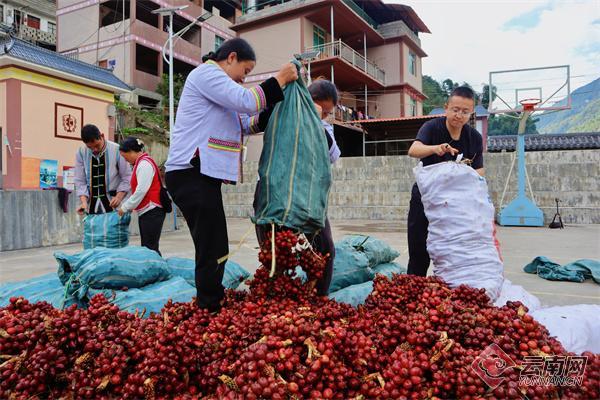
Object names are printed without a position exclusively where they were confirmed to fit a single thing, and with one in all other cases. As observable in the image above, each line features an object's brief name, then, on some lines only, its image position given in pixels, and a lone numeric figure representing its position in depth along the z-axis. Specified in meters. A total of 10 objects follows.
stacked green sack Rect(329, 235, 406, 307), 2.62
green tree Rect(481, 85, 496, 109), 23.44
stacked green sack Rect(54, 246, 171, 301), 2.39
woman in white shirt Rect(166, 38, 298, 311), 1.79
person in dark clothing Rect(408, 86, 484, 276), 2.55
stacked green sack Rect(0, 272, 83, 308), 2.42
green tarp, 3.74
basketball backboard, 10.09
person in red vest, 3.23
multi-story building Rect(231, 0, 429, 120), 17.28
